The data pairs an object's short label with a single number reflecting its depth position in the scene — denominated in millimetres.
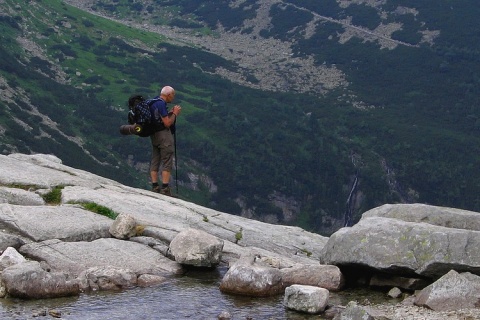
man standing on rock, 25516
